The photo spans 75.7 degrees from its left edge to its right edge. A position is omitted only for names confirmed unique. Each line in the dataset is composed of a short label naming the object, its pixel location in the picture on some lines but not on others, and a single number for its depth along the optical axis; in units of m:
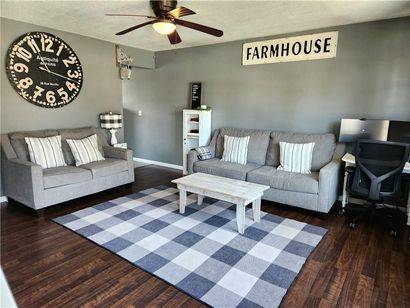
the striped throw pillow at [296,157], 3.66
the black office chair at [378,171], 2.78
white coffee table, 2.79
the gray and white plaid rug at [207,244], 2.02
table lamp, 4.69
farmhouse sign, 3.74
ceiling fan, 2.55
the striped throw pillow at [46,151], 3.50
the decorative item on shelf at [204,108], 4.94
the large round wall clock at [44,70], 3.65
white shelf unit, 4.91
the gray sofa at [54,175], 3.18
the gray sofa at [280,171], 3.26
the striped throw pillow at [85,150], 3.89
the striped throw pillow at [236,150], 4.23
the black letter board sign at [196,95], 5.08
